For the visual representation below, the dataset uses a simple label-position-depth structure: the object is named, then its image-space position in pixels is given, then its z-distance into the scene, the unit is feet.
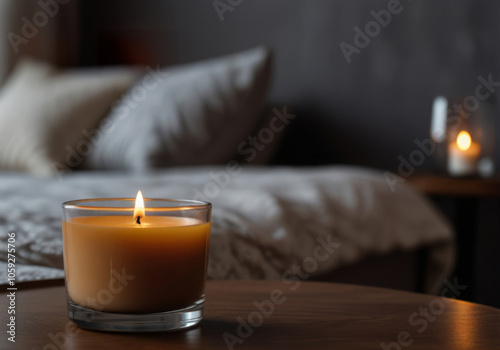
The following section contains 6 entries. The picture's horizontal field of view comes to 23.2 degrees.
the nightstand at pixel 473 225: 5.71
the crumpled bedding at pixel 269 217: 3.39
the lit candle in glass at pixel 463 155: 5.95
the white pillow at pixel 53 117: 7.27
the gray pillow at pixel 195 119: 6.73
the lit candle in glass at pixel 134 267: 2.33
